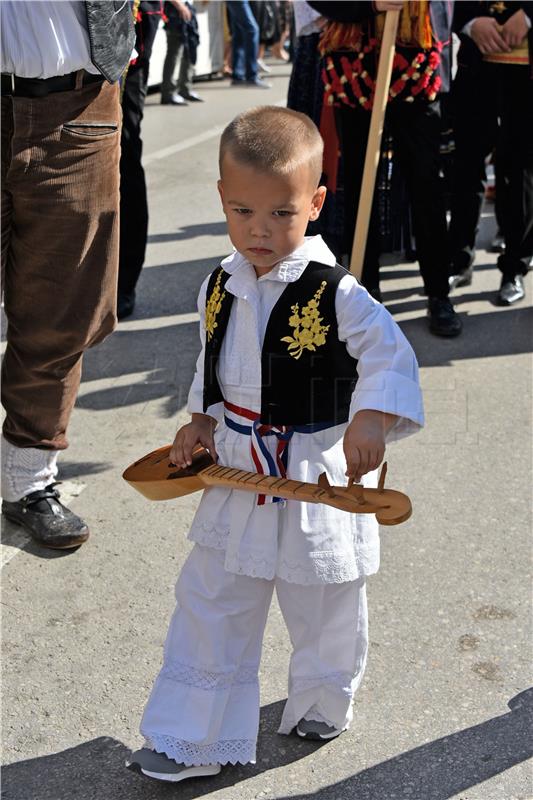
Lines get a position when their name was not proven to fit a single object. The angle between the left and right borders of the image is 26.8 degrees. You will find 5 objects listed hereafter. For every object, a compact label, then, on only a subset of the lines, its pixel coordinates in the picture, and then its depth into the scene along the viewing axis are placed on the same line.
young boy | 2.20
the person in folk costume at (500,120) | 5.07
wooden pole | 4.24
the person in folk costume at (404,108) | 4.59
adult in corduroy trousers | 2.88
